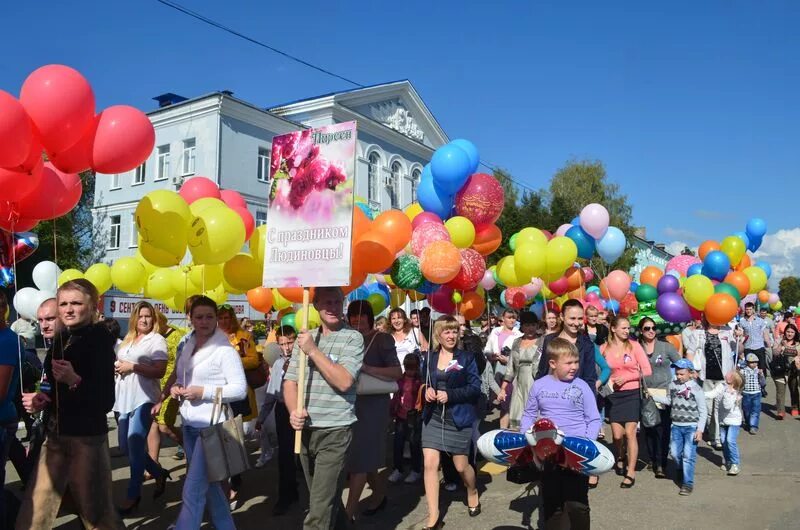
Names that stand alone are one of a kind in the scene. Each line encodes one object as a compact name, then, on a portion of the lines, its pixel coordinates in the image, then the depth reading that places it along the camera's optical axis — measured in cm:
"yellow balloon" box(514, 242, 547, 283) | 789
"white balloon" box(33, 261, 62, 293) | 866
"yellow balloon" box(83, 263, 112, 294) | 772
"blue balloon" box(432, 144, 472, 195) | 701
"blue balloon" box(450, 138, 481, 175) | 723
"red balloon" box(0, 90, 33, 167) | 387
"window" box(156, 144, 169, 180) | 2784
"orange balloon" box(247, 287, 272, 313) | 873
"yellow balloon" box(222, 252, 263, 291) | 606
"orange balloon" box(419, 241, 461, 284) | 612
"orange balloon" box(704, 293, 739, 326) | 830
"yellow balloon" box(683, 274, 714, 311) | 863
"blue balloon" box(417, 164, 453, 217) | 745
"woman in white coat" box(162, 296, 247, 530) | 418
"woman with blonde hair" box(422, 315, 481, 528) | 523
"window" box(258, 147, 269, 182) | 2822
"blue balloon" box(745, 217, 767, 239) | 1134
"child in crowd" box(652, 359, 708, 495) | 631
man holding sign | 391
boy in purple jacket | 407
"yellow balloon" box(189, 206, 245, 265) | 533
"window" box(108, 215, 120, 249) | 2962
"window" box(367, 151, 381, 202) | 3272
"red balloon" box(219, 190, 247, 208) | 652
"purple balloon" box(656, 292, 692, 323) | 862
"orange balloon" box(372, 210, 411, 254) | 600
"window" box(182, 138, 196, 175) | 2698
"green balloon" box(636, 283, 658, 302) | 1054
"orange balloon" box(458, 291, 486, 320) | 891
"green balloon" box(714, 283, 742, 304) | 904
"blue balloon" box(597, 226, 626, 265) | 938
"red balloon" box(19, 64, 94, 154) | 410
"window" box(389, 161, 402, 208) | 3475
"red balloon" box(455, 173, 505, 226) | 725
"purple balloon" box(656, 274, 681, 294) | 934
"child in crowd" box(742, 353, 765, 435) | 939
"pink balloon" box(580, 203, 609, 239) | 913
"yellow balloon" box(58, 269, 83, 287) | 820
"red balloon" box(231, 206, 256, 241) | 618
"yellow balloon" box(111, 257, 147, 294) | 698
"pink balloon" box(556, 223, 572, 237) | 982
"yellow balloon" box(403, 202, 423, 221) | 805
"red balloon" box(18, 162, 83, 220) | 472
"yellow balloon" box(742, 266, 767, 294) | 1045
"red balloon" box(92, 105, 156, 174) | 451
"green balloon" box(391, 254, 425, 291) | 639
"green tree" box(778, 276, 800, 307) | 8830
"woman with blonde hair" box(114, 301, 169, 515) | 550
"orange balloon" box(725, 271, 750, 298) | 975
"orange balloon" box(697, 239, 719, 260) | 1091
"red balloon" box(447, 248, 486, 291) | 694
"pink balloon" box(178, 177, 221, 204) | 624
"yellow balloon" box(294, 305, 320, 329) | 826
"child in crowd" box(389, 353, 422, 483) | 661
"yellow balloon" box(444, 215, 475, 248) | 704
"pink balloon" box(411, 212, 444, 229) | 685
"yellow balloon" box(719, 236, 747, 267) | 1055
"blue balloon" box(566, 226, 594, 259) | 938
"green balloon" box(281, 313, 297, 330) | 938
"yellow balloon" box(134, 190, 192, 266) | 516
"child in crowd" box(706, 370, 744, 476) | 702
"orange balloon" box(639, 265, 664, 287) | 1105
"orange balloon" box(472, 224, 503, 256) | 779
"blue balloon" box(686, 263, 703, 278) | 1070
